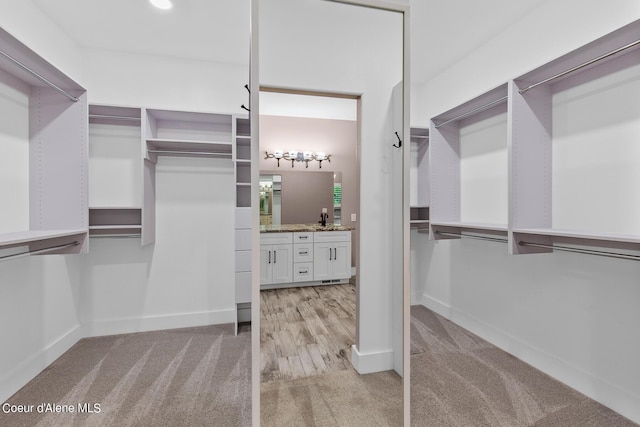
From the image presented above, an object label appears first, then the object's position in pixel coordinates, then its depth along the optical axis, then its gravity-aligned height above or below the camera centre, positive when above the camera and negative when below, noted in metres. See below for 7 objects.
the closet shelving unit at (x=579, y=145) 1.59 +0.42
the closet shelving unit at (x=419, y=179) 2.16 +0.25
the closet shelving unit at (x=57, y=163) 1.94 +0.33
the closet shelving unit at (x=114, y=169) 2.64 +0.39
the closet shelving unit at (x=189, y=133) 2.66 +0.78
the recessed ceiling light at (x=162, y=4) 2.11 +1.50
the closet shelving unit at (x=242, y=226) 2.73 -0.13
